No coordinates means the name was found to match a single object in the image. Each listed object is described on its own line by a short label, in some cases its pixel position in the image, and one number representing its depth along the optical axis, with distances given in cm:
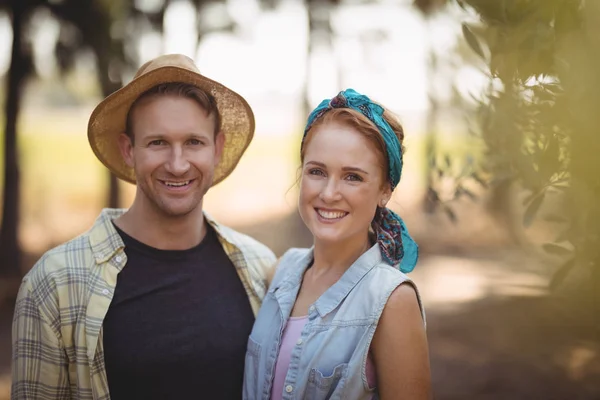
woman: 233
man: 267
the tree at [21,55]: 980
